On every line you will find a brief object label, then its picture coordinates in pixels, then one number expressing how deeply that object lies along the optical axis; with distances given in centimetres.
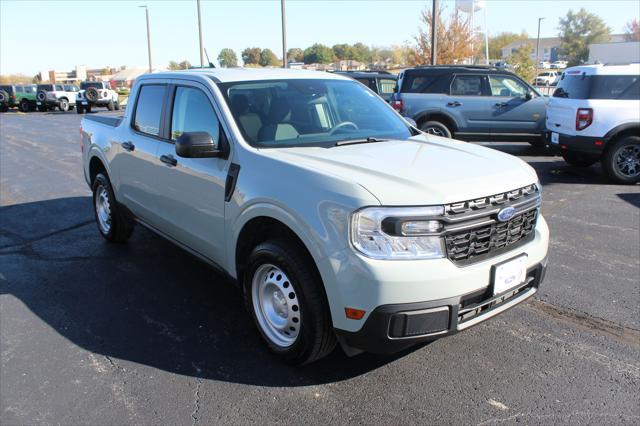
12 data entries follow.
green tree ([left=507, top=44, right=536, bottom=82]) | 3322
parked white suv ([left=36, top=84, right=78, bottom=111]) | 3384
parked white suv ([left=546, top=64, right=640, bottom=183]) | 851
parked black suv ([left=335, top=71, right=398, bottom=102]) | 1449
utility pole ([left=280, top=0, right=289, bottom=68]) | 2231
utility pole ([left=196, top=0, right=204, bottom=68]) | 2777
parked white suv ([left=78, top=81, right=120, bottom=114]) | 3102
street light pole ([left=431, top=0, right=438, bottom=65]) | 1650
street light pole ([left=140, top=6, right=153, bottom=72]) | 4046
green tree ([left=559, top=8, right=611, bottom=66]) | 8685
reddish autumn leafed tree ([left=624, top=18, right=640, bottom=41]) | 8538
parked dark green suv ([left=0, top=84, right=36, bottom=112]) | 3544
